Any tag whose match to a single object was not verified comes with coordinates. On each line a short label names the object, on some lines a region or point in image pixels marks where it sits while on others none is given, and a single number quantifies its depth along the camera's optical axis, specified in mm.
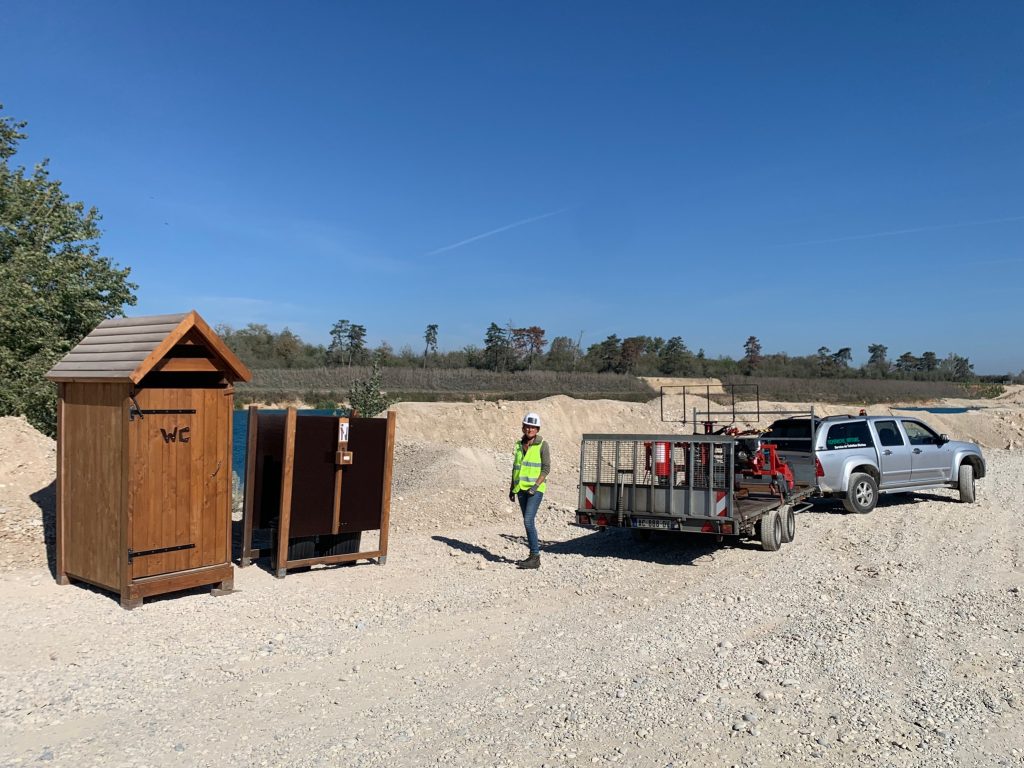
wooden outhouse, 7012
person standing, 9227
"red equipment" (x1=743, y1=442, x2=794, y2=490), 11367
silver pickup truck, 13234
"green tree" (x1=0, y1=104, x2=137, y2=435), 15312
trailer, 9258
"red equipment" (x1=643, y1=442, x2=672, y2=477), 9523
